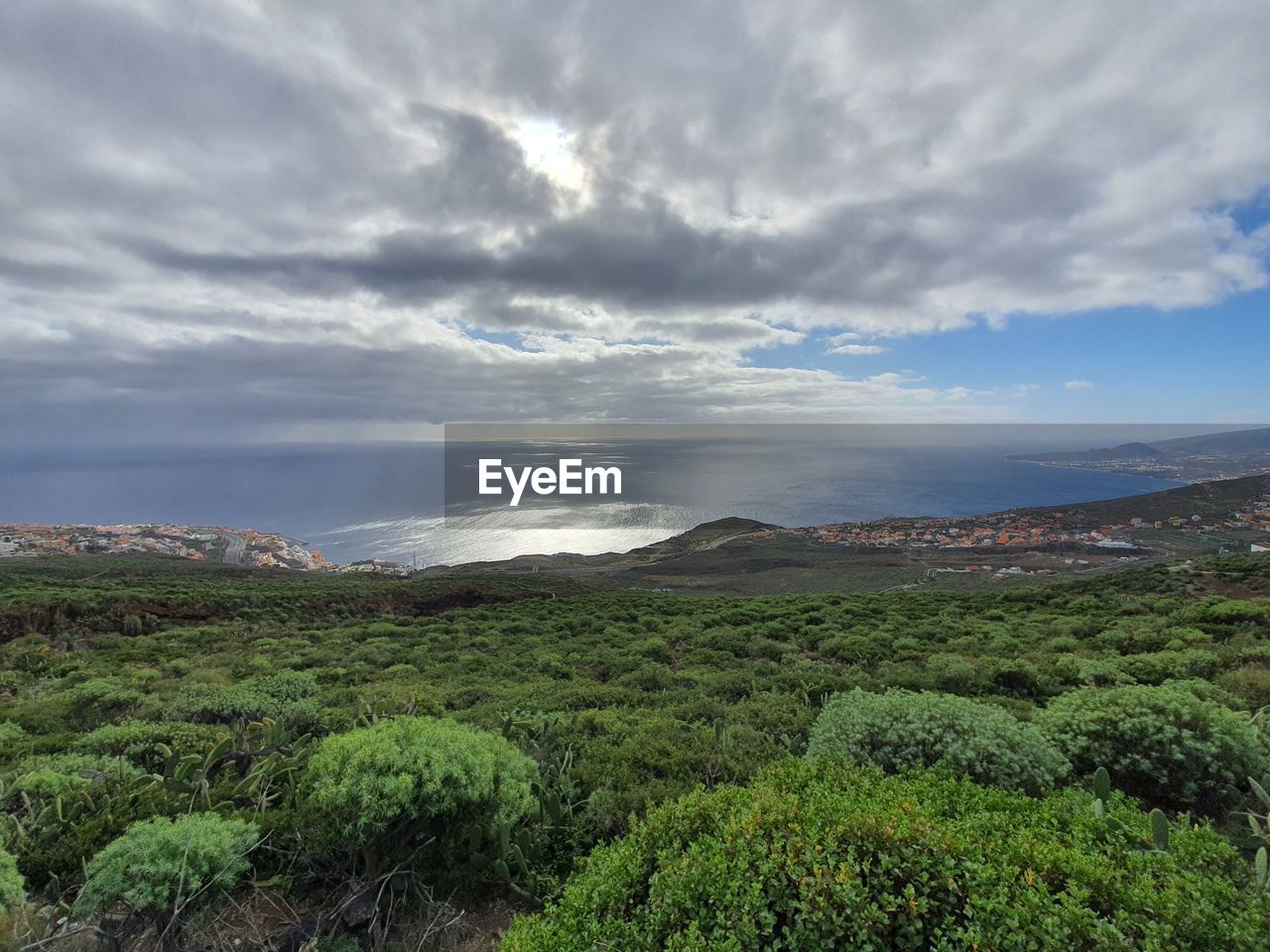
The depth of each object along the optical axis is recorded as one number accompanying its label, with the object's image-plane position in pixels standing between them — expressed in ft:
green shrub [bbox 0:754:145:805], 13.12
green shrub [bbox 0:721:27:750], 18.52
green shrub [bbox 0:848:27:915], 8.73
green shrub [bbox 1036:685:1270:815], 13.15
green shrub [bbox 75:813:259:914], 8.96
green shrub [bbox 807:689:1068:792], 12.90
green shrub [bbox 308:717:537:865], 10.51
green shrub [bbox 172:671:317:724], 22.58
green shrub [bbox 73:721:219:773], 16.61
